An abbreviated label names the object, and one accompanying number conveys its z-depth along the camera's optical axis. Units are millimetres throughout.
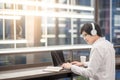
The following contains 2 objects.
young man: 2361
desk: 2611
